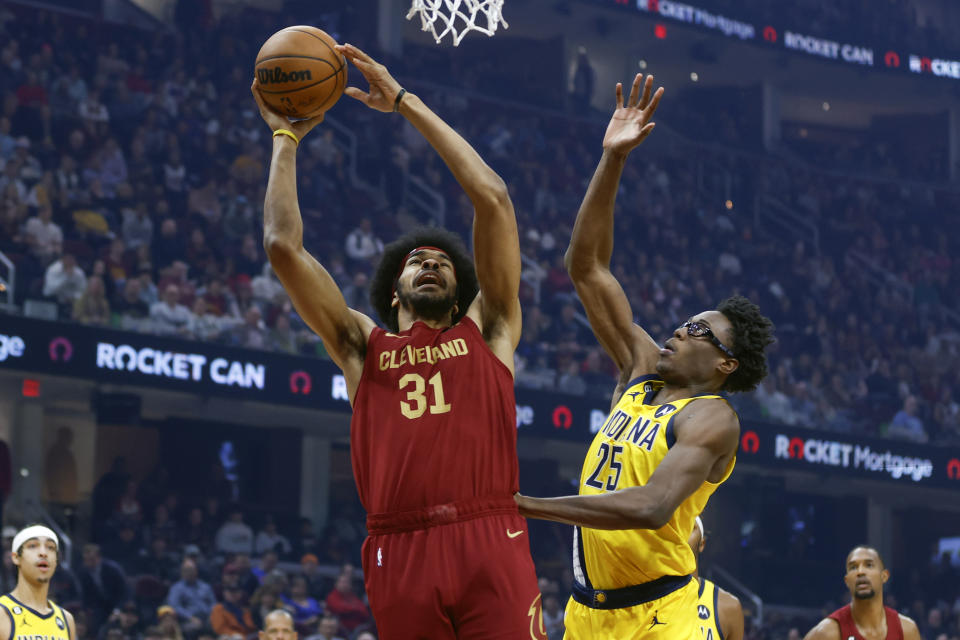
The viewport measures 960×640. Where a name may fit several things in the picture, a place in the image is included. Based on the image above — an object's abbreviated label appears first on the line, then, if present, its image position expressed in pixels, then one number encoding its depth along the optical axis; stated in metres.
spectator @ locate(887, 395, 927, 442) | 20.34
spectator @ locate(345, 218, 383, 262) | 17.80
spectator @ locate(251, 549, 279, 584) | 14.19
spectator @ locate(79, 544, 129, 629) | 12.77
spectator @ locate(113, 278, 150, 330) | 14.21
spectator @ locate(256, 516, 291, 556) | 15.22
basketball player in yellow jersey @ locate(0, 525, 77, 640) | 8.57
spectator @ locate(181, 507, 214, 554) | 14.76
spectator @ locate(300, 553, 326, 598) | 14.46
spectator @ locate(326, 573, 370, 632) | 14.09
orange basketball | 4.64
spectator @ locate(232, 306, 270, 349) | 15.01
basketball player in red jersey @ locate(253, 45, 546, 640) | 3.99
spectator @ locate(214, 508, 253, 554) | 14.86
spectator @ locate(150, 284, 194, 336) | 14.48
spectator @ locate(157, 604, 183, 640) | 11.71
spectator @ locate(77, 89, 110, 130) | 17.09
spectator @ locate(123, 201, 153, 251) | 15.62
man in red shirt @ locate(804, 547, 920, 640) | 7.70
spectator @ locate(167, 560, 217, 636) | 13.16
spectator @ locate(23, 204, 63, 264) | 14.24
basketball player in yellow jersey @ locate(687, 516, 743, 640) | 6.34
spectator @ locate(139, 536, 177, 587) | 13.70
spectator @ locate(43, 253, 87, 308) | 13.77
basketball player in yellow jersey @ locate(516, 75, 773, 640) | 4.77
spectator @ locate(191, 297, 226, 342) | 14.72
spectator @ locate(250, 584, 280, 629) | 13.38
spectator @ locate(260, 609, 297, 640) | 8.02
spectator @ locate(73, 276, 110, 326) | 13.84
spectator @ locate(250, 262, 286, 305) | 15.94
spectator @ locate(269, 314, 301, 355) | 15.20
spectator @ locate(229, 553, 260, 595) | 13.91
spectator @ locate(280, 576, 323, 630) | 13.60
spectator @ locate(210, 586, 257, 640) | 13.04
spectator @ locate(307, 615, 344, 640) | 12.65
